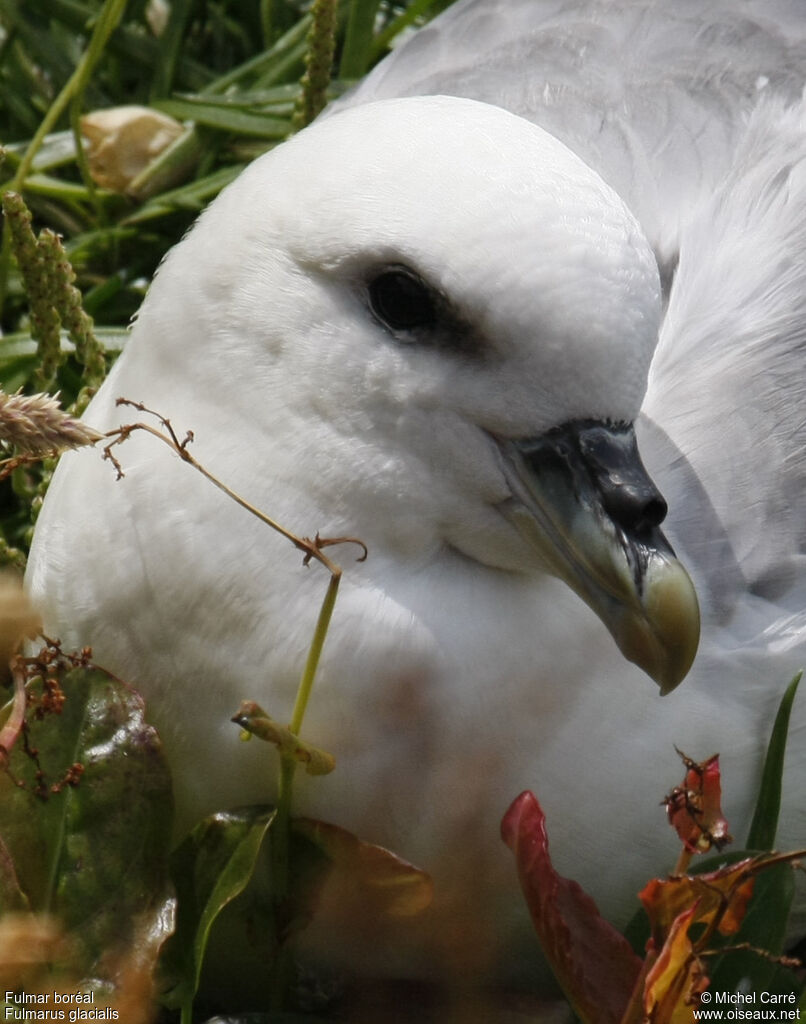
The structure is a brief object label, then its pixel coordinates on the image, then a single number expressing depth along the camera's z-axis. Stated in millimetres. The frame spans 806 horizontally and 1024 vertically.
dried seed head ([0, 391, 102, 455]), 1300
